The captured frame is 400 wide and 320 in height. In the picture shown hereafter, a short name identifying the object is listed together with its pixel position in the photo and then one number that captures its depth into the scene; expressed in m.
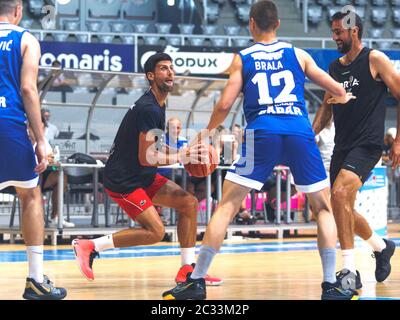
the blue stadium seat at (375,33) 33.50
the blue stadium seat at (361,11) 34.30
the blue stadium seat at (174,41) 28.77
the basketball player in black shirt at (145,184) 8.41
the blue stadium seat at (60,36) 28.02
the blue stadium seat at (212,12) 32.81
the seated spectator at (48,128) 16.08
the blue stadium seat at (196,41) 29.05
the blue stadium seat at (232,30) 31.89
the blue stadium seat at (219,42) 29.37
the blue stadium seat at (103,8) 32.91
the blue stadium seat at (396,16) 35.06
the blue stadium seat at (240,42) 29.08
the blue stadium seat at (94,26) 31.20
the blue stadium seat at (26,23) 30.10
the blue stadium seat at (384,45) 30.98
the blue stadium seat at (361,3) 35.03
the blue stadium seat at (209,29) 31.73
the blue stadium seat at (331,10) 33.89
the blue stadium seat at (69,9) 32.25
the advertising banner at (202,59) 26.17
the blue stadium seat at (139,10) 33.28
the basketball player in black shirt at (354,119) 8.16
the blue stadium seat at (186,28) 31.62
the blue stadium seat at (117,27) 31.77
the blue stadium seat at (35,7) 31.42
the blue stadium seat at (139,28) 32.03
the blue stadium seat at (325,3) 34.69
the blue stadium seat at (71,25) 30.84
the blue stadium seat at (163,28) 31.78
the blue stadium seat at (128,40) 29.17
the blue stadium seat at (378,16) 34.72
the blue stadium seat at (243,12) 33.00
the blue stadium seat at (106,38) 28.76
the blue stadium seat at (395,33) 33.78
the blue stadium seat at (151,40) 28.90
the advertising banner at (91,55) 23.59
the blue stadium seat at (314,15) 33.69
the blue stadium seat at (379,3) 35.31
